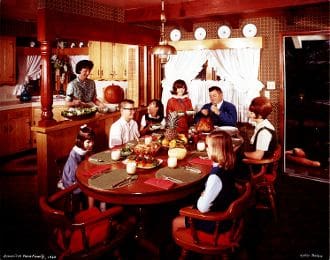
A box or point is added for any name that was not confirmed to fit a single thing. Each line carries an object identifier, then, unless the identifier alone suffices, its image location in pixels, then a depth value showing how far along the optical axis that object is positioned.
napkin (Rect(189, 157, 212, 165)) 3.33
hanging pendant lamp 3.86
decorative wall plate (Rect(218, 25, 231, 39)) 6.57
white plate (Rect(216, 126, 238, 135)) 4.79
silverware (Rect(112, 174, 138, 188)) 2.65
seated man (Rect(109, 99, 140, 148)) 4.20
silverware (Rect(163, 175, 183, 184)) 2.76
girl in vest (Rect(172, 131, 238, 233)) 2.44
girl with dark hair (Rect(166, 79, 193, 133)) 5.65
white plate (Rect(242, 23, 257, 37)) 6.28
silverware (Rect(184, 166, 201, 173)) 3.04
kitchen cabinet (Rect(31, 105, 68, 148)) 7.31
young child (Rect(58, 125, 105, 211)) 3.16
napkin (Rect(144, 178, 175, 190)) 2.63
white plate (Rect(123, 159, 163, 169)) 3.09
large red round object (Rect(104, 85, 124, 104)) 7.48
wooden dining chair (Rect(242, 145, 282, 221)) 3.79
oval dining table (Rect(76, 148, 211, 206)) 2.55
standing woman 5.49
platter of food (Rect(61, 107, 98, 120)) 5.03
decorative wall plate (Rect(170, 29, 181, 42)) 7.17
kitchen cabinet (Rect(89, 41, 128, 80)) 7.54
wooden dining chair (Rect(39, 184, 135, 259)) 2.26
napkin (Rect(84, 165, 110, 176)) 2.93
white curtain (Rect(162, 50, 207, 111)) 6.98
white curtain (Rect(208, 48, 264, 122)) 6.33
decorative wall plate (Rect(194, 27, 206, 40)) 6.86
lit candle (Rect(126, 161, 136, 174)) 2.90
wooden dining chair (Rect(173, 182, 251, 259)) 2.34
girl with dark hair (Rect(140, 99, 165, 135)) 5.12
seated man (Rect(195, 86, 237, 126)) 5.46
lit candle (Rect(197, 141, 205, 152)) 3.80
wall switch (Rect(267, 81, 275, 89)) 6.20
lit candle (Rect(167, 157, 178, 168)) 3.12
